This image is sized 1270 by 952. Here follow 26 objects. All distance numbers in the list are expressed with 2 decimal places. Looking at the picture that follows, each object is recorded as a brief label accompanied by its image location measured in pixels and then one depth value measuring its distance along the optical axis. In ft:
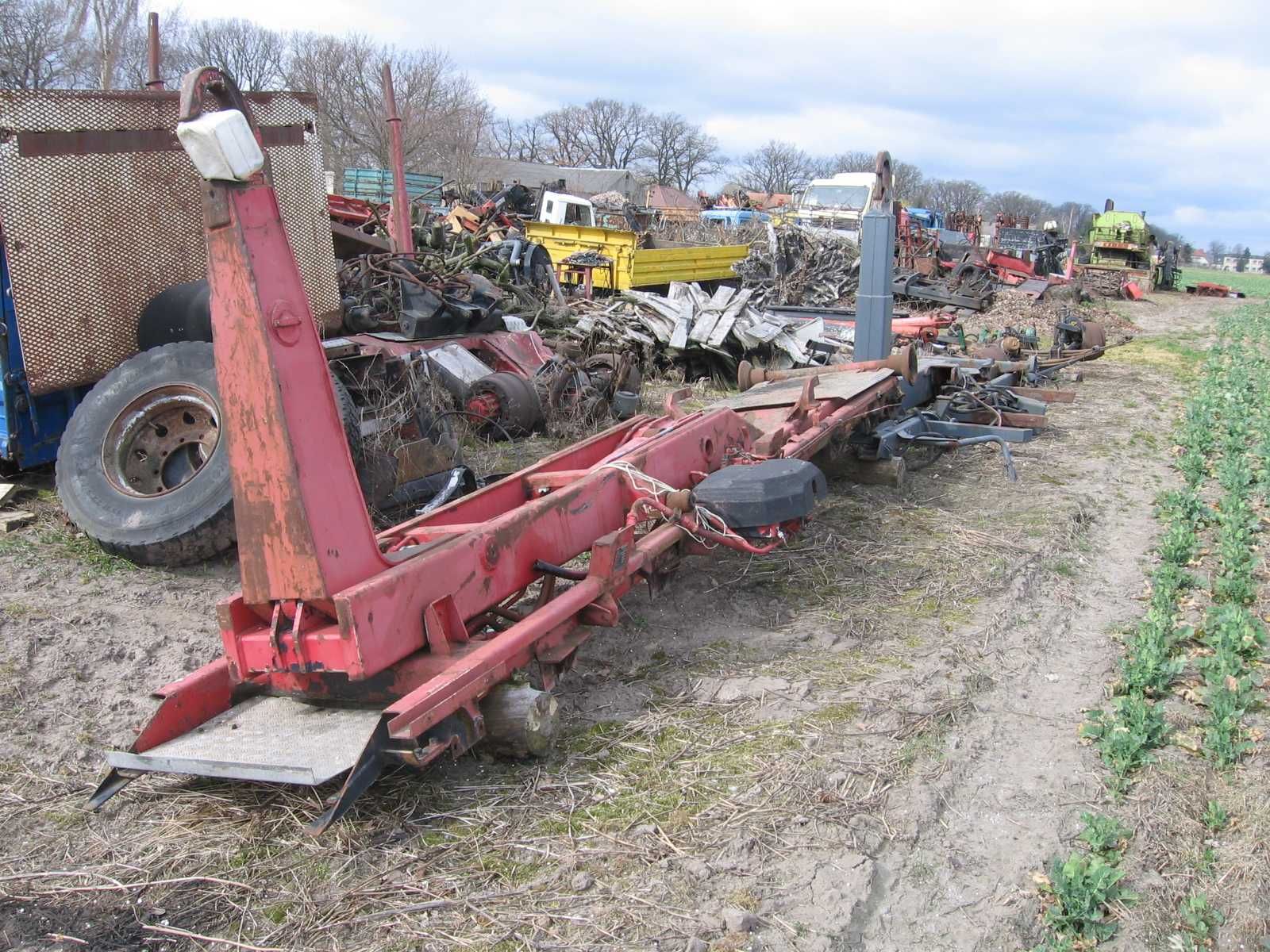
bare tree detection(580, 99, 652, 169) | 264.31
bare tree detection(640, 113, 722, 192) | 268.41
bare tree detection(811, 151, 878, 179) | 277.44
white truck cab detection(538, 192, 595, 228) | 61.98
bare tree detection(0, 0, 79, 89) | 103.04
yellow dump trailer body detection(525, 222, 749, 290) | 47.50
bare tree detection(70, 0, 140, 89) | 84.74
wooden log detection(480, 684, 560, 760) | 10.53
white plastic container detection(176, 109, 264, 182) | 8.74
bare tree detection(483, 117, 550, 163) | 241.76
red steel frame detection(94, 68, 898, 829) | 9.39
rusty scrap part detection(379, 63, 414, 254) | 31.07
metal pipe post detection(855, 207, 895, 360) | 28.30
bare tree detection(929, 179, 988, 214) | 312.60
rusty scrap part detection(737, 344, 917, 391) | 23.34
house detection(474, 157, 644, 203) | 169.78
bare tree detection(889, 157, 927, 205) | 271.69
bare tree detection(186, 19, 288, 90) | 182.91
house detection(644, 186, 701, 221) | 169.27
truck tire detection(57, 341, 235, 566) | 16.88
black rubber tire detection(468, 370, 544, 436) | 26.78
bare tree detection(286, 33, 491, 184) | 143.23
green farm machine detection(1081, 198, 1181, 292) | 98.84
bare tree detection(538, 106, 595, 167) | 258.57
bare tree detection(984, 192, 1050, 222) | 319.47
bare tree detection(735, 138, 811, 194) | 282.77
